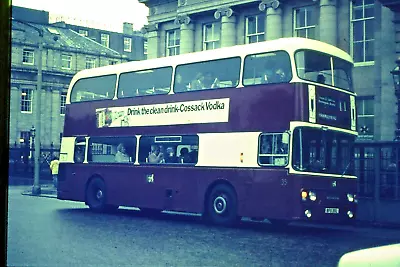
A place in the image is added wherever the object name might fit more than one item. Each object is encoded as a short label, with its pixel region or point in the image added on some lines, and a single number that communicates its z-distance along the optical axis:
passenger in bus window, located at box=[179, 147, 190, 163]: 14.49
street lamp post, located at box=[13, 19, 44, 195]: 22.61
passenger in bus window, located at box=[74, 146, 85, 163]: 17.24
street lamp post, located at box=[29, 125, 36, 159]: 33.03
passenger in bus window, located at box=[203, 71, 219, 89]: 14.05
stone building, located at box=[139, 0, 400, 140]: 22.17
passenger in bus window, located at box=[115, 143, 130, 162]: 15.97
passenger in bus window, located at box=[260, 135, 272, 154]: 12.85
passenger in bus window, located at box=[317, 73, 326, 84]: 12.90
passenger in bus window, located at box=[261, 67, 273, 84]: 13.00
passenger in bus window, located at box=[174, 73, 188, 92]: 14.68
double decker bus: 12.54
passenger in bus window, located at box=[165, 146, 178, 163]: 14.77
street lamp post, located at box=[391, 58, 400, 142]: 18.02
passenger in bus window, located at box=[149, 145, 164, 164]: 15.08
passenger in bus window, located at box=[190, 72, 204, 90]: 14.34
